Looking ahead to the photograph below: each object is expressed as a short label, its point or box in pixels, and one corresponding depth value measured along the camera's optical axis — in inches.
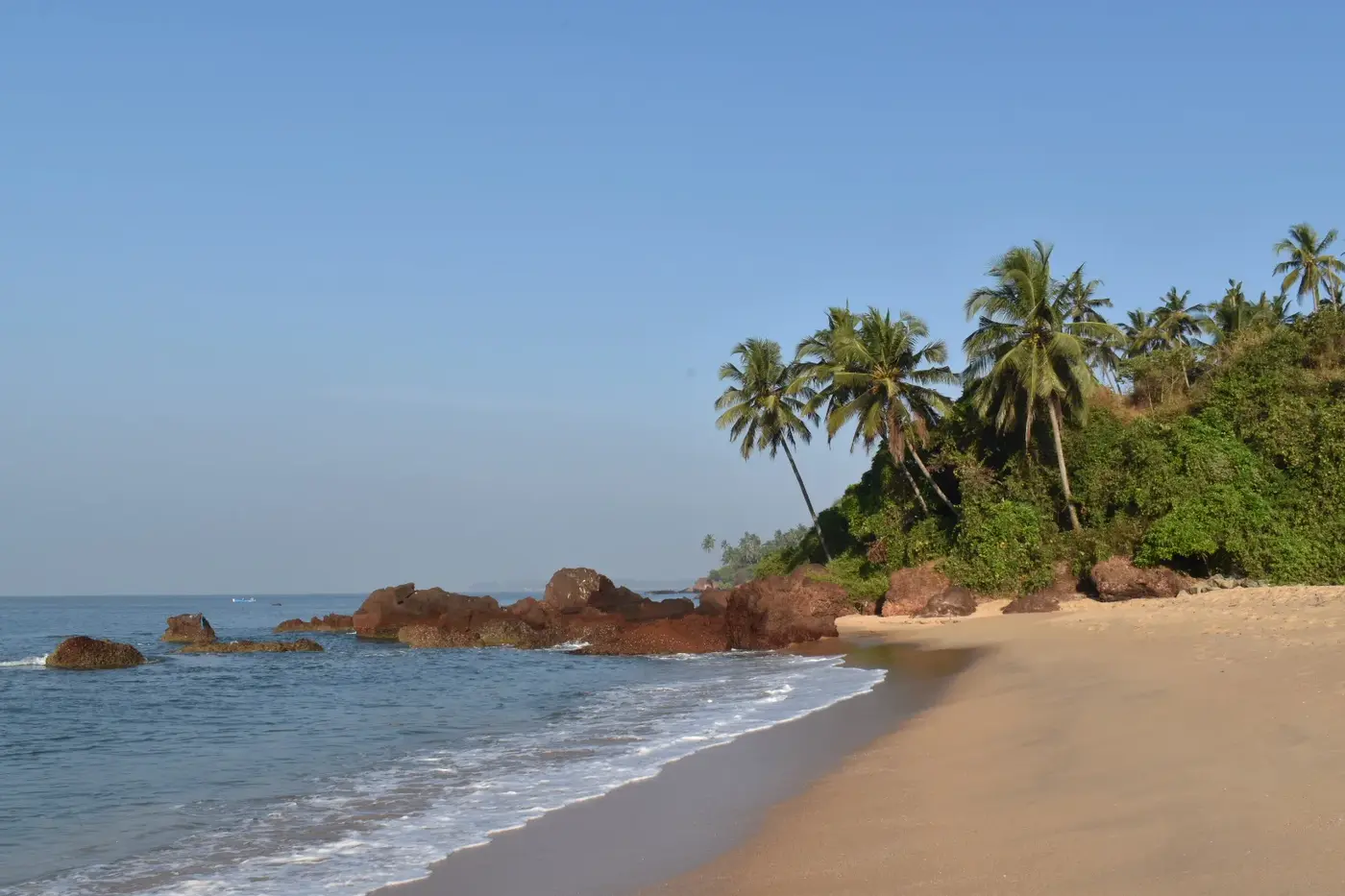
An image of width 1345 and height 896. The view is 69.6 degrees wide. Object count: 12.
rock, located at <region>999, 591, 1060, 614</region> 1098.7
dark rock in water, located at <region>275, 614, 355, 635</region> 2154.3
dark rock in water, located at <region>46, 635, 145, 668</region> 1197.1
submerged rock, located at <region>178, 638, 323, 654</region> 1478.8
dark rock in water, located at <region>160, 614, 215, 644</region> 1685.5
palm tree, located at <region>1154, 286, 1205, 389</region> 2039.9
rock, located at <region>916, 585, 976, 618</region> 1188.5
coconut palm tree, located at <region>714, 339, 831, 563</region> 1680.6
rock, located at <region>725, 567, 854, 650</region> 1123.3
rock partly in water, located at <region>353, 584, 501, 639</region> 1716.3
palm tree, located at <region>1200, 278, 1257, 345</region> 1846.7
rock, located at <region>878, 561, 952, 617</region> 1278.3
